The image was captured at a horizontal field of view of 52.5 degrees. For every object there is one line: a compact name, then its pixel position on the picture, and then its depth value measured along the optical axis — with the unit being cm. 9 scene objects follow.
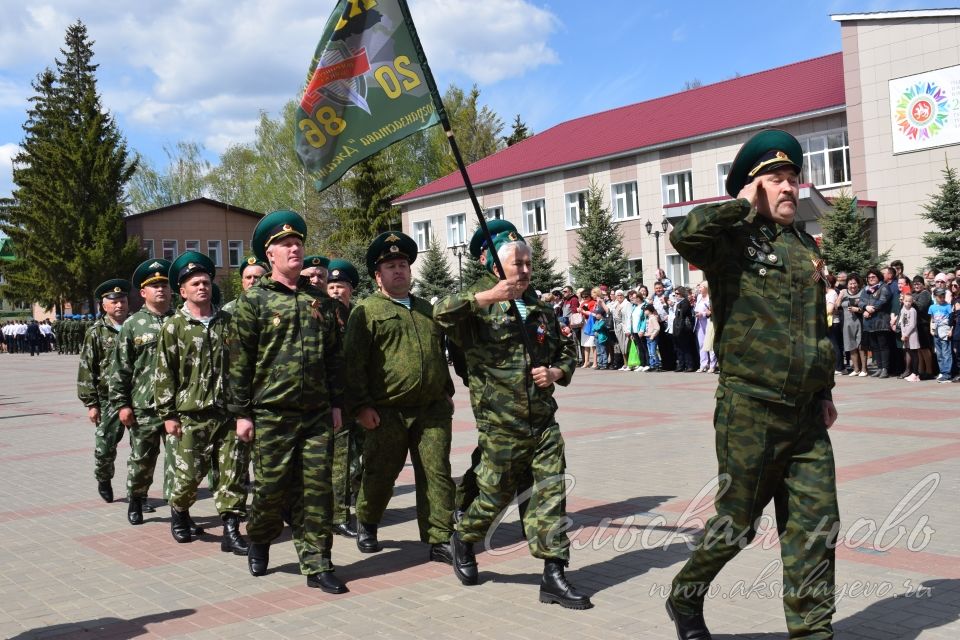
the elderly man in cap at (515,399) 522
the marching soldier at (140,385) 791
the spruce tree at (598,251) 3619
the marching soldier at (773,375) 400
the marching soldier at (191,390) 715
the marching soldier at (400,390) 617
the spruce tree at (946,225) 2603
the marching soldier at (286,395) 579
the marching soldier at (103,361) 897
